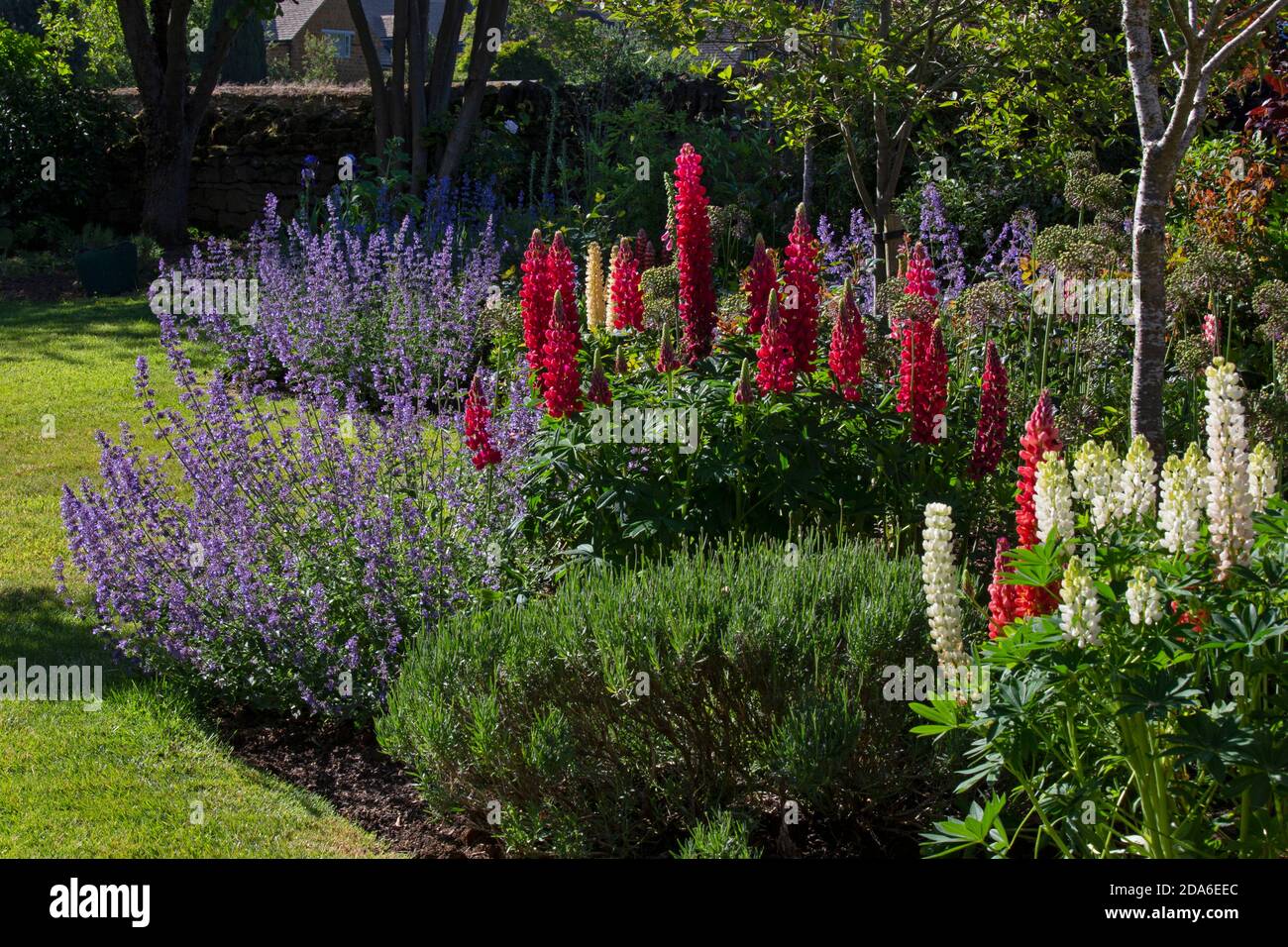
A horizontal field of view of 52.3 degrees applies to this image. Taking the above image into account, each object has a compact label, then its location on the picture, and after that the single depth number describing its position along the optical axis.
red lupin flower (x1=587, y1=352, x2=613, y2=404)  4.95
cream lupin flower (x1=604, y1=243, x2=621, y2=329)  5.96
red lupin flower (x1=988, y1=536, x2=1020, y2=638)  3.37
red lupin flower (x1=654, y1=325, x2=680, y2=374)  5.18
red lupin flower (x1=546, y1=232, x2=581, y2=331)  5.64
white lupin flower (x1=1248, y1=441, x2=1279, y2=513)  3.17
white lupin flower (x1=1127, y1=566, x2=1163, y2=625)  2.81
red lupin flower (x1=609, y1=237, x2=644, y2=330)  5.92
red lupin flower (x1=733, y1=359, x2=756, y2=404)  4.96
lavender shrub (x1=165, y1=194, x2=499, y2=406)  8.78
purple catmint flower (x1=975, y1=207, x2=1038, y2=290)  7.48
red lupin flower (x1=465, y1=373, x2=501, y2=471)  5.11
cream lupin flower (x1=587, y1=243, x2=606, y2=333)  6.44
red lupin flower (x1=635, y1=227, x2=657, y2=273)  6.68
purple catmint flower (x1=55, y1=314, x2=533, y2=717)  4.82
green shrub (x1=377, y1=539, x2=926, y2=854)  3.76
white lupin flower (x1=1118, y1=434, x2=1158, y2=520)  3.15
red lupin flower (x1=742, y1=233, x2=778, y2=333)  5.44
